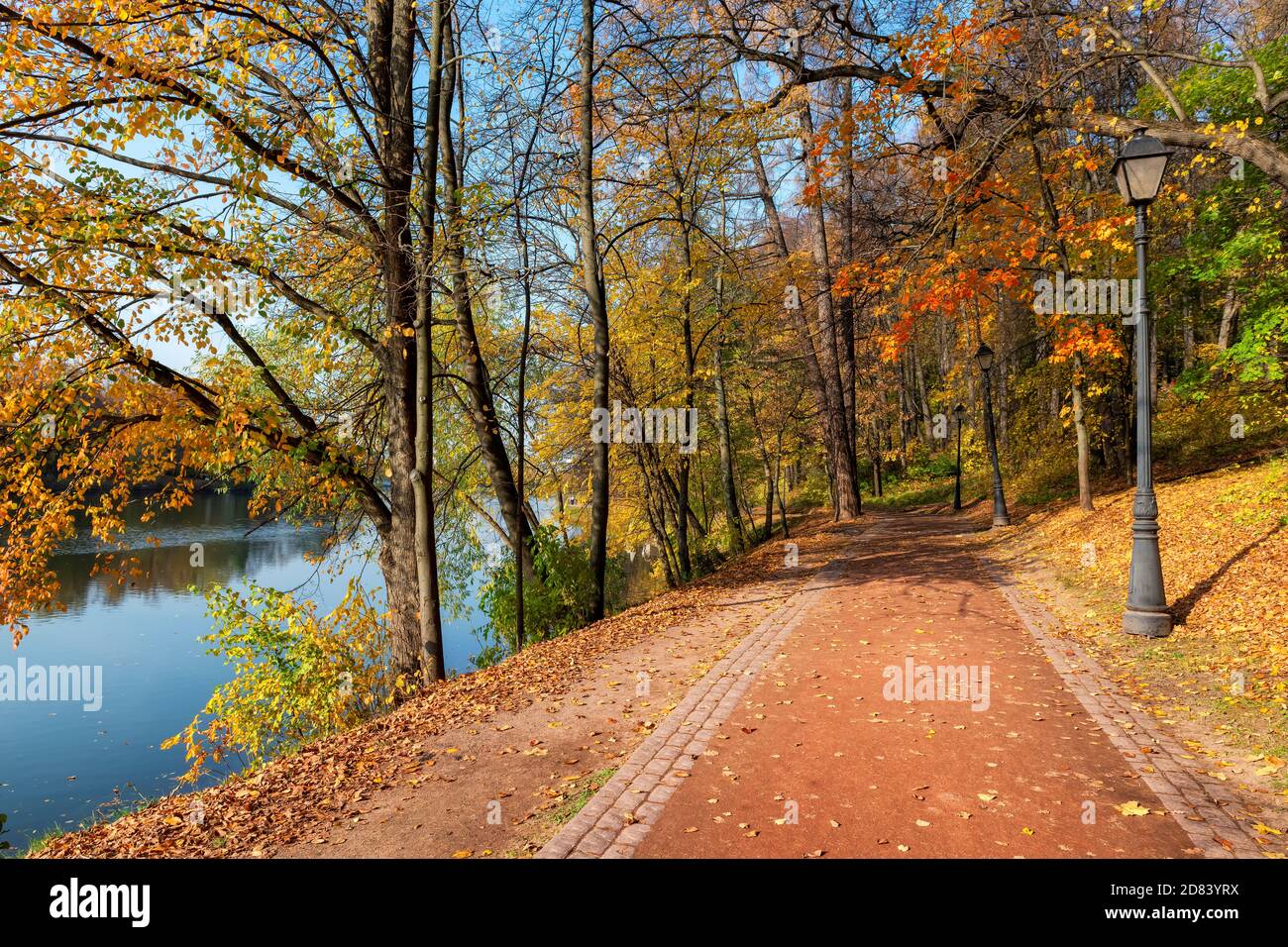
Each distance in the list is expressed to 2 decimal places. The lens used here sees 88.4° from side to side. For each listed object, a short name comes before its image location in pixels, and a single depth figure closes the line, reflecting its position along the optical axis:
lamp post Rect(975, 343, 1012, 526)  16.81
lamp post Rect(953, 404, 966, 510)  22.69
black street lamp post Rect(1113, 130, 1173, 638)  7.20
